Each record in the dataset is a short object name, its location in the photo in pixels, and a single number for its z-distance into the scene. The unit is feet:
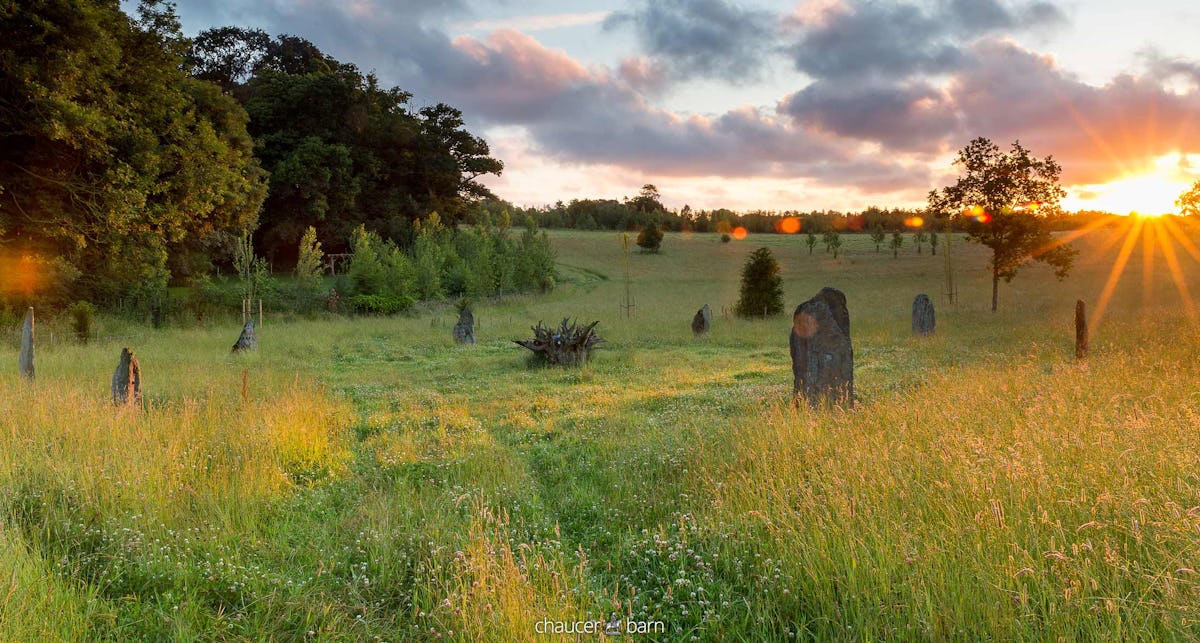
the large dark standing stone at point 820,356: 30.45
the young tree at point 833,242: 240.73
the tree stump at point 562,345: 50.83
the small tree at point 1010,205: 86.02
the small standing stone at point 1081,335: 41.45
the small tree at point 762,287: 93.71
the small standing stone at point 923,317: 67.00
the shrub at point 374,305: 101.55
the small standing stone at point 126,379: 31.12
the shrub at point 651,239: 261.85
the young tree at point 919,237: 245.04
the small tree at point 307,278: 98.63
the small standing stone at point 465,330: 67.36
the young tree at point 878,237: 257.03
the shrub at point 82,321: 65.81
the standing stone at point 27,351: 39.37
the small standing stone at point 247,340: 55.88
